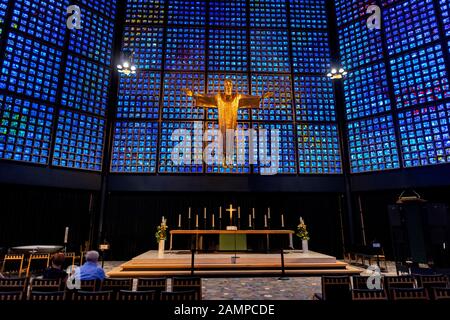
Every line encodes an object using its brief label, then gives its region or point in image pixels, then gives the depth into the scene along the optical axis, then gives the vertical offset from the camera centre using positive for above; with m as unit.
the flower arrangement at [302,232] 10.52 -0.57
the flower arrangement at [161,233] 10.00 -0.58
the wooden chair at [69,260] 9.98 -1.55
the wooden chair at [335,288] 3.76 -1.02
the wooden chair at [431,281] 4.43 -1.03
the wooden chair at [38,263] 9.20 -1.54
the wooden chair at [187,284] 4.33 -1.06
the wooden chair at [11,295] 3.39 -0.94
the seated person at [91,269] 4.55 -0.87
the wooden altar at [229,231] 9.83 -0.51
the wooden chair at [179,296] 3.44 -0.97
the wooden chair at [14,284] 4.04 -0.98
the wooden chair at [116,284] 4.19 -1.01
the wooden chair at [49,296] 3.43 -0.97
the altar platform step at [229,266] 8.27 -1.52
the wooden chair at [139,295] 3.42 -0.95
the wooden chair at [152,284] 4.18 -1.02
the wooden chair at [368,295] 3.59 -1.01
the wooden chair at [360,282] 4.62 -1.08
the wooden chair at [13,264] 8.80 -1.53
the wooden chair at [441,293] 3.59 -0.98
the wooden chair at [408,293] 3.55 -0.98
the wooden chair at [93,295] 3.45 -0.97
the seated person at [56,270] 4.74 -0.90
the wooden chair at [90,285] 4.18 -1.01
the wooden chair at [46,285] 4.12 -1.00
